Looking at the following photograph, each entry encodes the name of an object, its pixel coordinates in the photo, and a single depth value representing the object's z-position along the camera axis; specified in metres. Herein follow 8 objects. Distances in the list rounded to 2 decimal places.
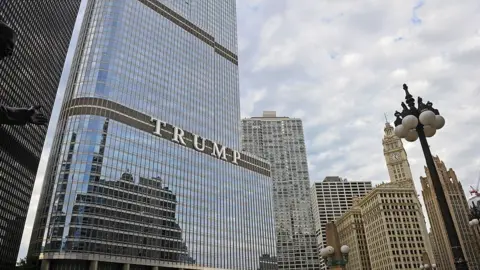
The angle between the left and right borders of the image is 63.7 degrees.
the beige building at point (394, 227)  123.56
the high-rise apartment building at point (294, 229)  182.62
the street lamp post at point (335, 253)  30.38
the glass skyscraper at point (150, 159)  73.38
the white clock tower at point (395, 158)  170.62
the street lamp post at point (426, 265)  44.99
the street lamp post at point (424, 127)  12.77
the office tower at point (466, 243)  184.75
